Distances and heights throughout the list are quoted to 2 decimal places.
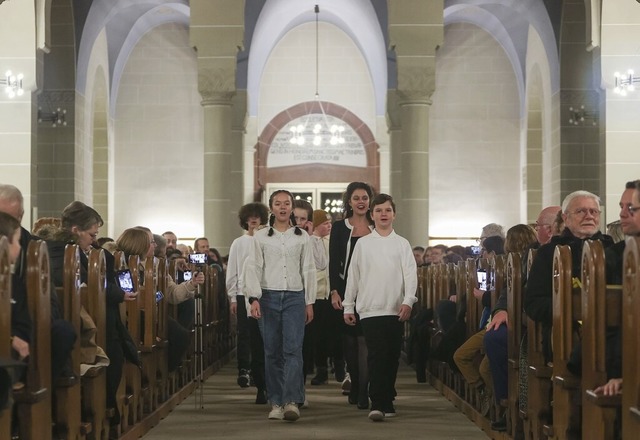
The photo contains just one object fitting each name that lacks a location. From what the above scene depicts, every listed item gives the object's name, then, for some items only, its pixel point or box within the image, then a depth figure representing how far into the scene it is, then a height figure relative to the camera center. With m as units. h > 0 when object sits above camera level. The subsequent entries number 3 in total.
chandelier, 25.02 +1.96
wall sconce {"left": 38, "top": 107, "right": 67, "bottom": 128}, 18.77 +1.70
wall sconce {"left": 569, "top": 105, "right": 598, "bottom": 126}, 18.22 +1.65
